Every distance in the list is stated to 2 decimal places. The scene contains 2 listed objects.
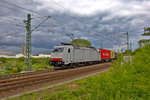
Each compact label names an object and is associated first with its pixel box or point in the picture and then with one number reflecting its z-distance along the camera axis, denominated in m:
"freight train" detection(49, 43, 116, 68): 19.28
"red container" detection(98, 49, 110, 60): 34.35
